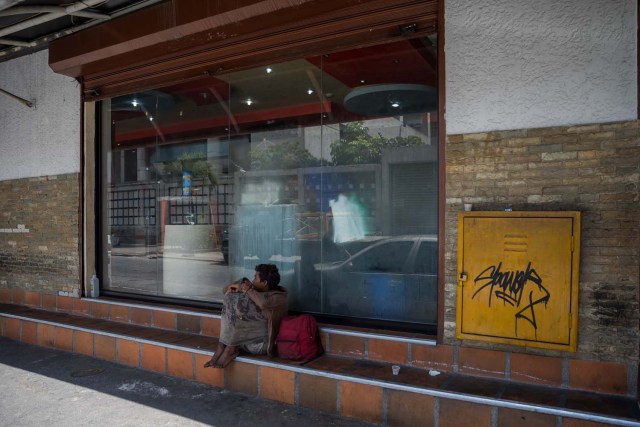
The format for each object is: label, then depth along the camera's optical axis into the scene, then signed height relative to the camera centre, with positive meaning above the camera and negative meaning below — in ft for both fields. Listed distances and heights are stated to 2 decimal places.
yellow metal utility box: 12.16 -2.09
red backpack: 14.97 -4.52
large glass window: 16.65 +0.58
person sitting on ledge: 15.55 -4.15
